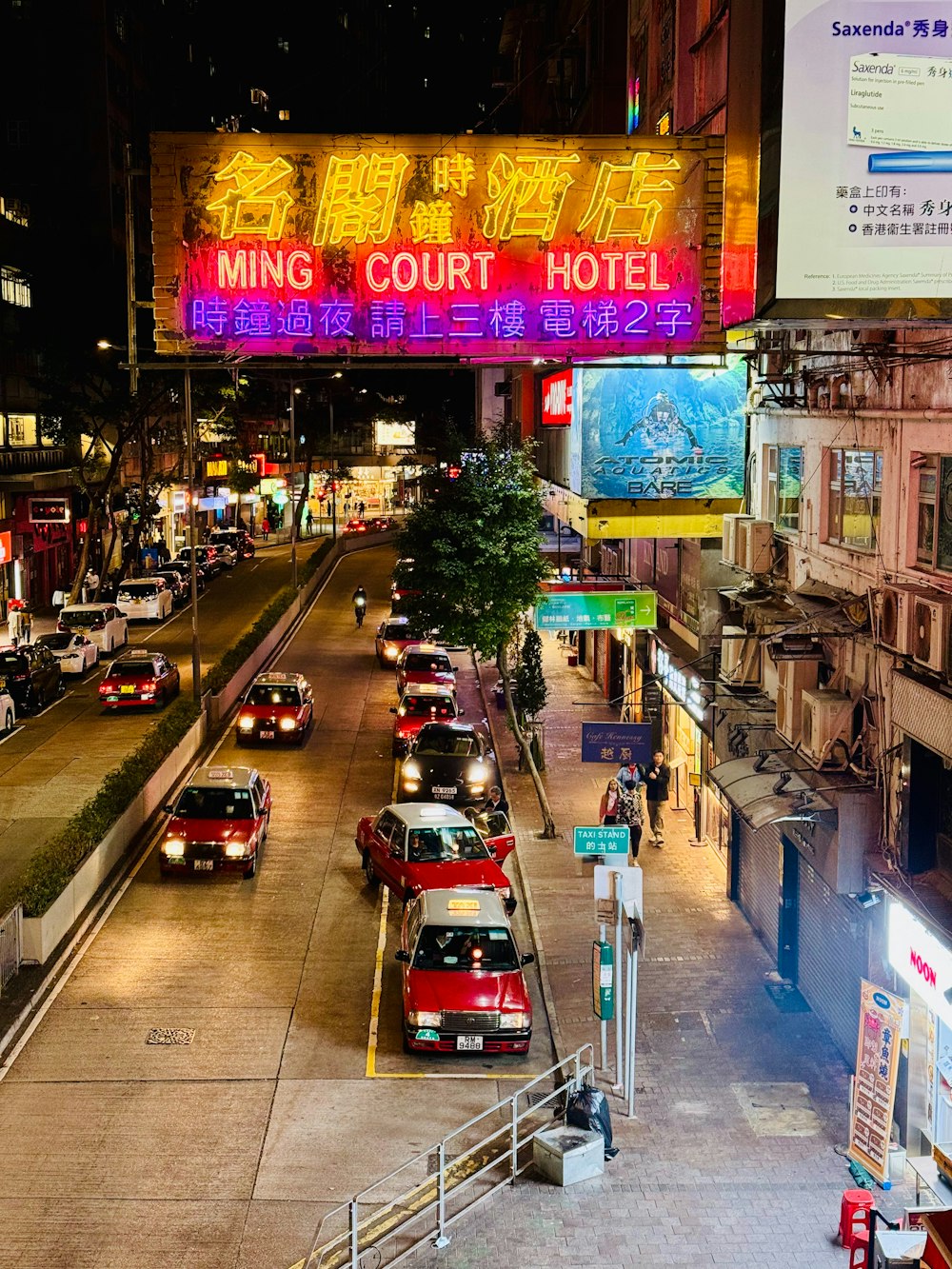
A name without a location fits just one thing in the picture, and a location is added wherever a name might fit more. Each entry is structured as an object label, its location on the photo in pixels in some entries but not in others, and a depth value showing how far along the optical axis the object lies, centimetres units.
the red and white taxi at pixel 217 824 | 2397
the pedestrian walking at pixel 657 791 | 2697
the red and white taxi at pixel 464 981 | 1709
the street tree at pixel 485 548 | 2873
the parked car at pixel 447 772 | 2794
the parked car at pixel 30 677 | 3734
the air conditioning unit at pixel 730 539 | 2080
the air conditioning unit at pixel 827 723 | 1606
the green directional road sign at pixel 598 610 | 2355
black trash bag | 1453
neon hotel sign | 1873
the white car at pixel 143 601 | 5375
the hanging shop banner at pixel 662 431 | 2258
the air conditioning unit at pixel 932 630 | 1317
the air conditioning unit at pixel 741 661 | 2070
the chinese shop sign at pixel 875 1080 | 1299
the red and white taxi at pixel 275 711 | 3412
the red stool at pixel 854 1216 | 1202
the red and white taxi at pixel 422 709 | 3412
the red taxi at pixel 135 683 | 3738
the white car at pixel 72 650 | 4253
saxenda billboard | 1230
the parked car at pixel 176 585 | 5834
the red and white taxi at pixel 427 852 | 2181
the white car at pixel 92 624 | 4634
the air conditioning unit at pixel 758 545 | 1991
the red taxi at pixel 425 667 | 3956
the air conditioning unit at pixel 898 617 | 1414
